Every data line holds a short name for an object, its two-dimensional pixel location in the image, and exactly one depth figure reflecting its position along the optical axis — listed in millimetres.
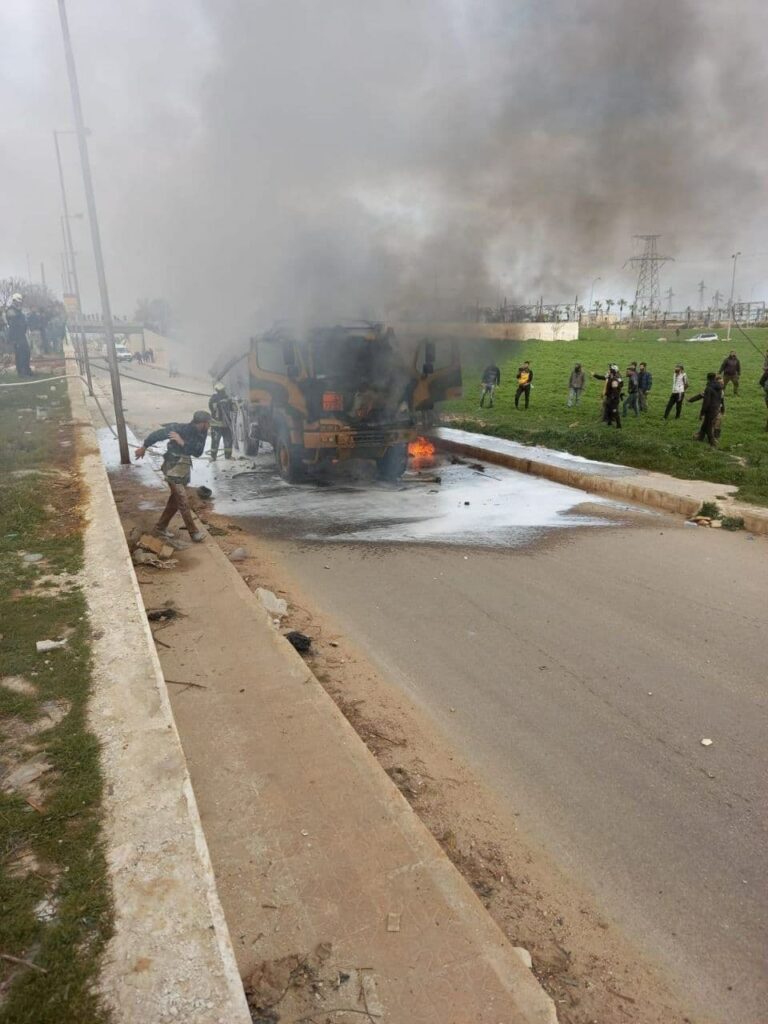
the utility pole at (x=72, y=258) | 22772
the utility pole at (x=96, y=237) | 9266
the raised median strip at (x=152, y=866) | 1728
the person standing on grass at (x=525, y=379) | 15792
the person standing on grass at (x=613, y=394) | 13035
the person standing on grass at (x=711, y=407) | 10461
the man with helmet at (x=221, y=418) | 11039
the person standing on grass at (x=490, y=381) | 15828
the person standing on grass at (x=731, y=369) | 15977
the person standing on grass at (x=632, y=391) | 14406
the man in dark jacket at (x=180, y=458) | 6359
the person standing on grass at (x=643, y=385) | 14691
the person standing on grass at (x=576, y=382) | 15716
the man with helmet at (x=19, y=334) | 17797
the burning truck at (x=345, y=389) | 9047
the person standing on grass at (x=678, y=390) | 13381
